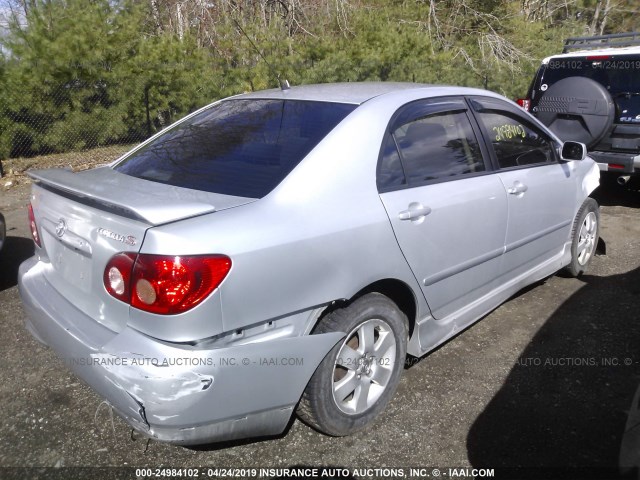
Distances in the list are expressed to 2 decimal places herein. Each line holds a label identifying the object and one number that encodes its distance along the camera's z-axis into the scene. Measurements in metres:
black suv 6.20
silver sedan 2.04
